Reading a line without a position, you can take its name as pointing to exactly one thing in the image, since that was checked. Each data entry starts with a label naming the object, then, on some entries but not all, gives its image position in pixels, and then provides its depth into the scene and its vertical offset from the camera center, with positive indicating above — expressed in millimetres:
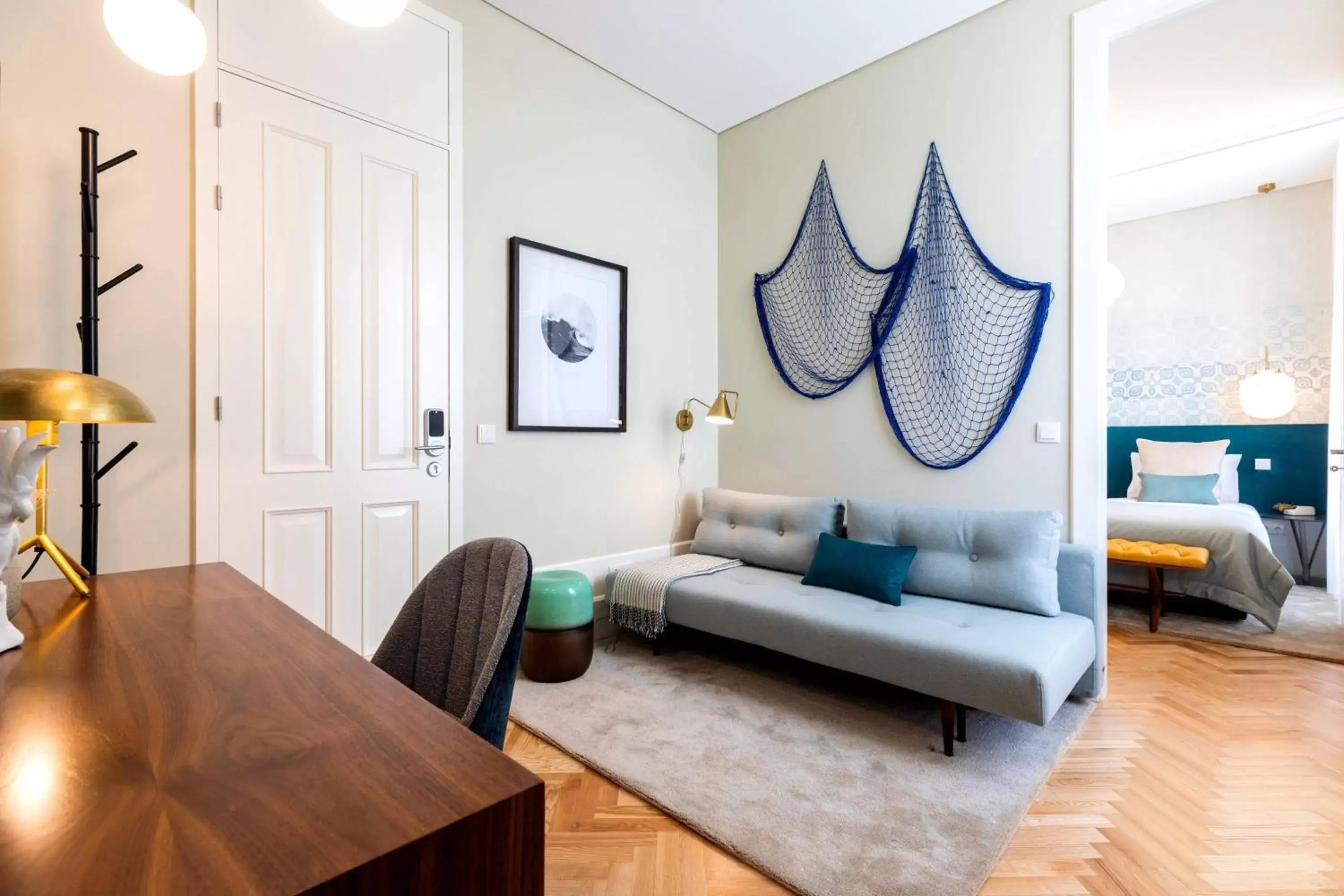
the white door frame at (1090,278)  2676 +696
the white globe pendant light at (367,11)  1238 +841
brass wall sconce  3566 +166
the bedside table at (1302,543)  4569 -706
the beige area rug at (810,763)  1669 -1066
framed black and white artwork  3078 +512
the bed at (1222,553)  3484 -610
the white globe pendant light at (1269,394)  4652 +366
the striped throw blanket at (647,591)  3094 -733
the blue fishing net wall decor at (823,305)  3389 +762
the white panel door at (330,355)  2256 +333
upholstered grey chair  1008 -352
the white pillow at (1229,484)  4883 -306
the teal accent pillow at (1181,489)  4559 -326
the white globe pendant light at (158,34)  1368 +886
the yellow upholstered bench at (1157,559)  3529 -643
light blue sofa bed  2133 -678
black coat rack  1784 +357
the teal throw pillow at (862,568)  2752 -558
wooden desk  484 -319
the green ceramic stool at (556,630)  2797 -825
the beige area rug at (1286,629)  3211 -1014
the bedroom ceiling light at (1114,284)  4321 +1099
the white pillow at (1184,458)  4738 -108
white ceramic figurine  1029 -62
